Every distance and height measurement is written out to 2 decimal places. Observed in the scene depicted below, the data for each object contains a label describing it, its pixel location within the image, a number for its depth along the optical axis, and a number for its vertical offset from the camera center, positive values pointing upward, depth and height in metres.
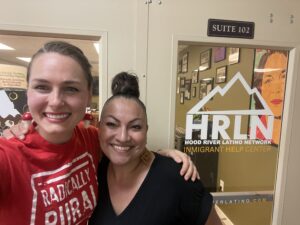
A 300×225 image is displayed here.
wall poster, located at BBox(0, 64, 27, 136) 1.33 -0.08
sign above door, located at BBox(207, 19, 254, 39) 1.35 +0.33
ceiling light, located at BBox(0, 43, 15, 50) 1.42 +0.21
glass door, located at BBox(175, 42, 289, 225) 1.47 -0.13
